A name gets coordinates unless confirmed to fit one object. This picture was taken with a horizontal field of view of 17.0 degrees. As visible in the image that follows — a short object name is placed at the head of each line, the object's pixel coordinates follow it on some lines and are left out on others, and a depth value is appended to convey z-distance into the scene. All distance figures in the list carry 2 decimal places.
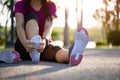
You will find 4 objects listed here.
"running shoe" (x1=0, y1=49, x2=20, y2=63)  4.20
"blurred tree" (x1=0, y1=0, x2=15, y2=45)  7.36
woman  3.94
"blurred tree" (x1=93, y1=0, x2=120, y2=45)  16.75
